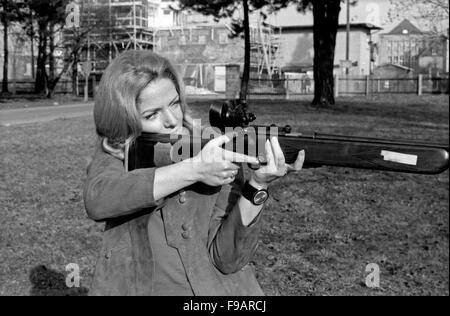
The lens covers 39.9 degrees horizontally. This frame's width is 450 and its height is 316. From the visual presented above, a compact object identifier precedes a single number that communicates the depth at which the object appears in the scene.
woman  1.90
